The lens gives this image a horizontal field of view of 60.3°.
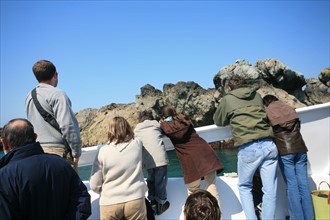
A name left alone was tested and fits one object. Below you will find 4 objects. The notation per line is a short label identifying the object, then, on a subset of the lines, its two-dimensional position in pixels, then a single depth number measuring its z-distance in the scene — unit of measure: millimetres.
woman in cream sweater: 2738
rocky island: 30516
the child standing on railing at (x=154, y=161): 3277
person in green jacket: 3143
